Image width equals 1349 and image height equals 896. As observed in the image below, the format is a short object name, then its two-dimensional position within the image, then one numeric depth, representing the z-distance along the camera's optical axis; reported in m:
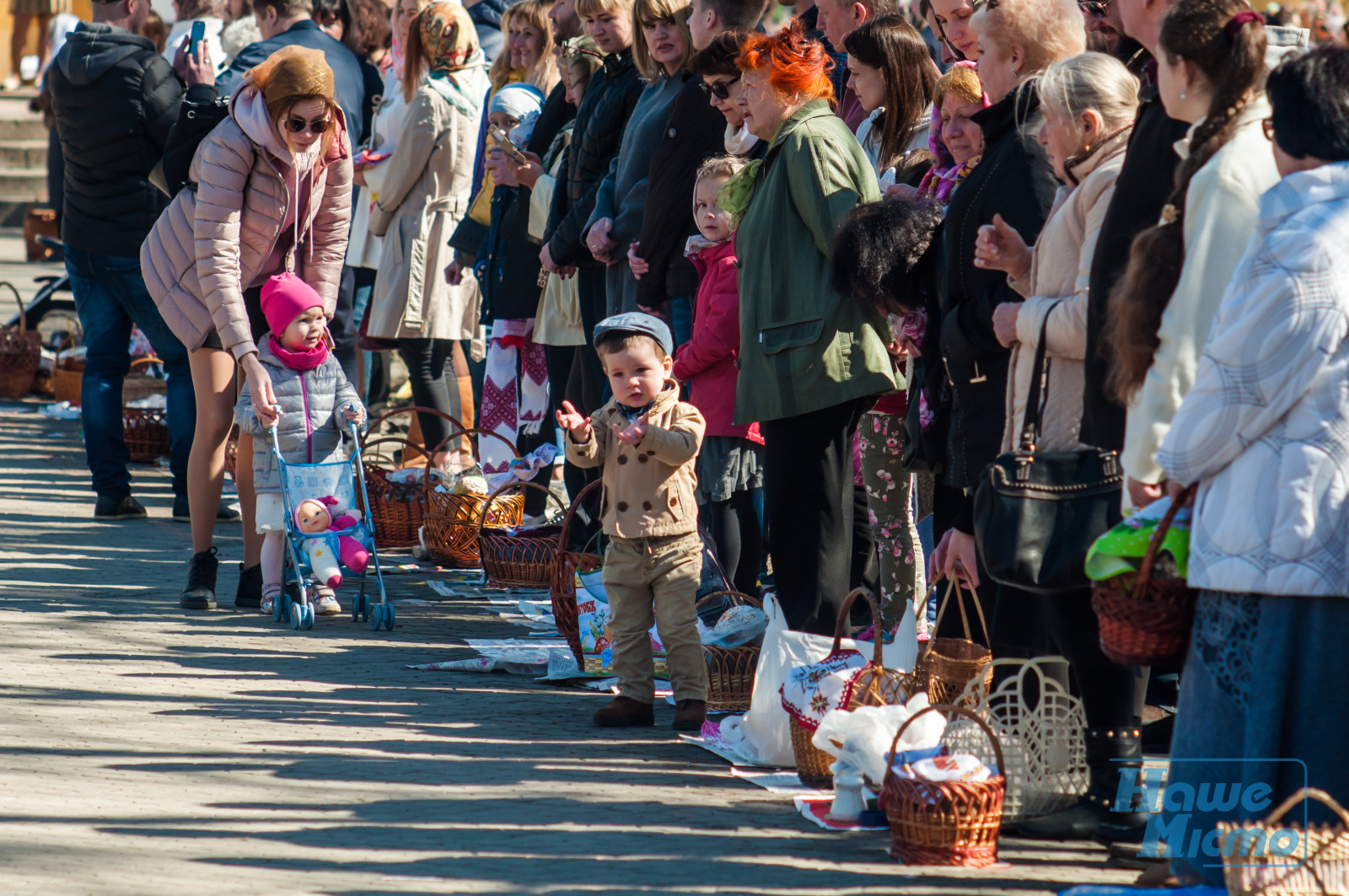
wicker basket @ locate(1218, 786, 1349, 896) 5.91
